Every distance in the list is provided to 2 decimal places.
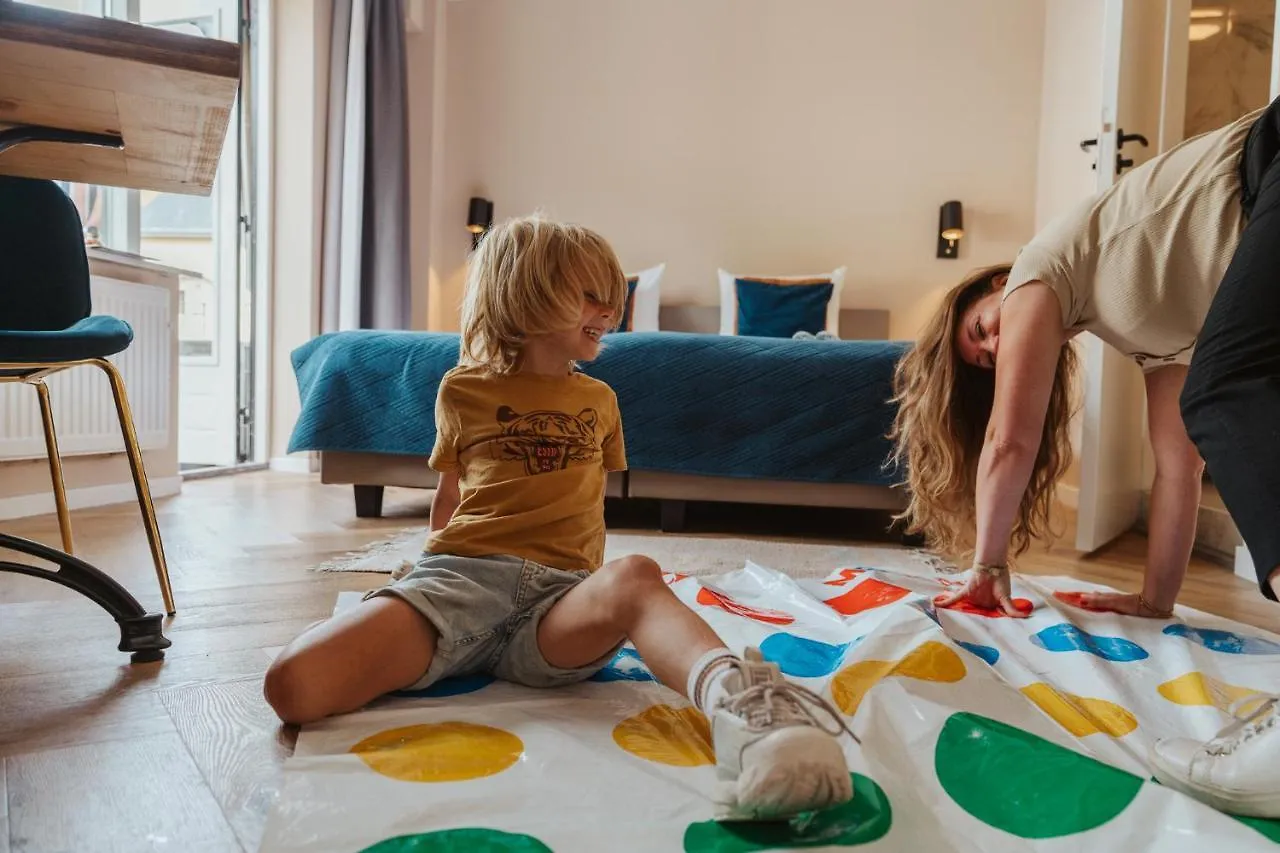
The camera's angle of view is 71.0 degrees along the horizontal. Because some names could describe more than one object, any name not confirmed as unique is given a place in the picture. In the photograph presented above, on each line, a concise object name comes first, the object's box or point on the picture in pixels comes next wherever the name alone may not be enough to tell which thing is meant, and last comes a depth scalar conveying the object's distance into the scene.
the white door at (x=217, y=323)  3.96
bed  2.50
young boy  0.96
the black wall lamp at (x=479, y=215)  4.76
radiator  2.62
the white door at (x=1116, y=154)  2.39
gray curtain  4.11
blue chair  1.49
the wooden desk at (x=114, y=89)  0.96
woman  0.81
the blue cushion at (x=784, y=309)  4.09
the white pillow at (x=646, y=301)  4.30
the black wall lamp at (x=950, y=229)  4.45
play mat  0.72
